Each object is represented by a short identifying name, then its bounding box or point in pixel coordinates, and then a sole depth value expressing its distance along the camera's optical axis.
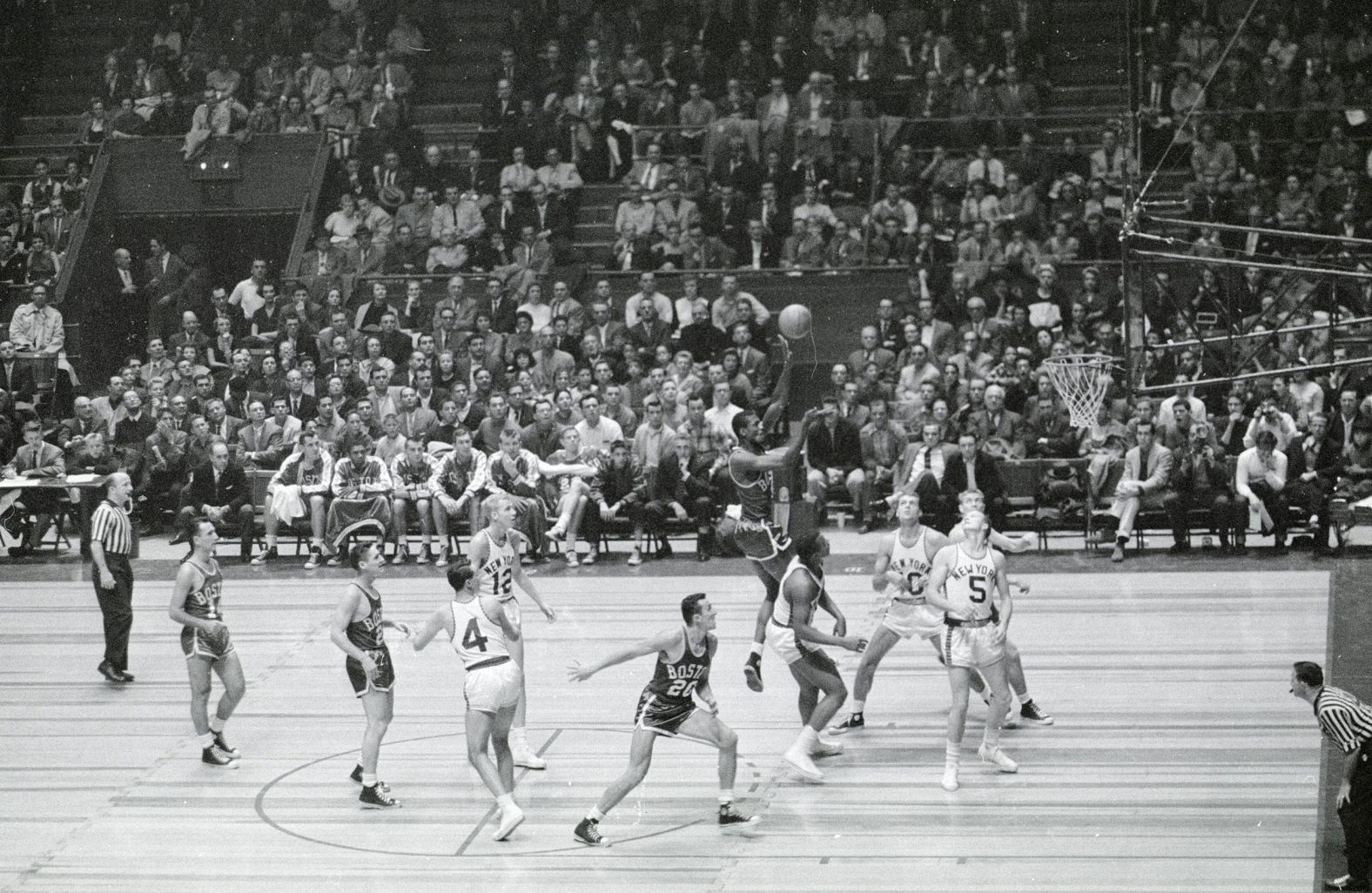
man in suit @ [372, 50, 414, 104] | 27.64
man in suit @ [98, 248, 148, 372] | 26.72
